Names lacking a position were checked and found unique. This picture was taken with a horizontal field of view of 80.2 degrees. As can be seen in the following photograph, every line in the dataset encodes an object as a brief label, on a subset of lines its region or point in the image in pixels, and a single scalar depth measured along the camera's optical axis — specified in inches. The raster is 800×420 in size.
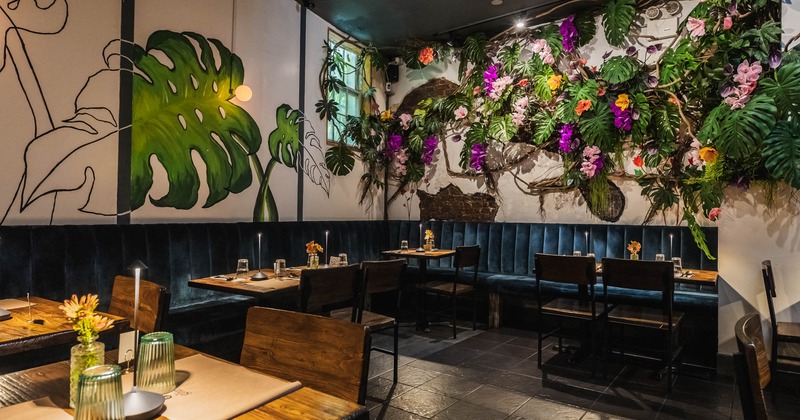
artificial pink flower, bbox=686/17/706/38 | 160.7
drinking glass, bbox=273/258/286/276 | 133.8
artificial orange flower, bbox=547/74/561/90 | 191.3
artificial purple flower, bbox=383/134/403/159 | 239.0
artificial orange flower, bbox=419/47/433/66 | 231.9
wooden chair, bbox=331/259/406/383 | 113.7
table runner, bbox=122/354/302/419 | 37.9
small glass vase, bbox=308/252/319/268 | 140.9
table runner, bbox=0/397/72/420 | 35.9
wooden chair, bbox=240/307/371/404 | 44.3
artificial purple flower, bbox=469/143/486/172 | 219.8
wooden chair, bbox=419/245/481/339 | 170.7
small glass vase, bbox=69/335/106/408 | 39.1
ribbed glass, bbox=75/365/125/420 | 30.4
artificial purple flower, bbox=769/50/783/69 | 140.9
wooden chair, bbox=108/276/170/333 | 70.6
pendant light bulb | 172.9
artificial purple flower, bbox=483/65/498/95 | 214.2
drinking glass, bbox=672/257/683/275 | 142.7
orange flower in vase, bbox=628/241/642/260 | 154.5
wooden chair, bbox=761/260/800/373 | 118.3
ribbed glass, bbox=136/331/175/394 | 40.0
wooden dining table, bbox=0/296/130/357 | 64.5
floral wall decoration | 144.1
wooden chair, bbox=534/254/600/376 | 130.7
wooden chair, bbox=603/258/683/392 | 119.9
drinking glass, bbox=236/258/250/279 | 132.3
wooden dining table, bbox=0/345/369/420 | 37.8
